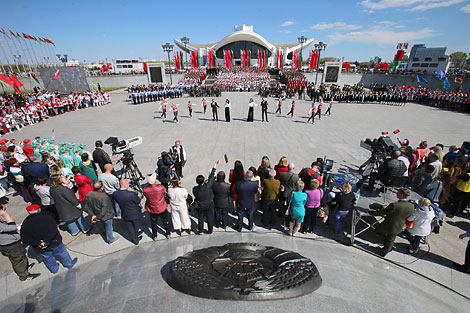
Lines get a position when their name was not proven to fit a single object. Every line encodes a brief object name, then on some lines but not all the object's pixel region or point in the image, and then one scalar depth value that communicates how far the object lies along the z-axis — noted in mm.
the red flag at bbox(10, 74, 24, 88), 16572
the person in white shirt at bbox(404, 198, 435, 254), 4234
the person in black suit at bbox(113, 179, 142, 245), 4465
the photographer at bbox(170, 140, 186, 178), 7461
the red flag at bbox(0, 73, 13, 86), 15244
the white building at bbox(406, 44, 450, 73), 66750
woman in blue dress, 4676
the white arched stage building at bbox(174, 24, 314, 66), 70688
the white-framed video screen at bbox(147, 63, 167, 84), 30441
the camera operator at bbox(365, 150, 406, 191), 5730
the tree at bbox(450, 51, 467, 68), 102112
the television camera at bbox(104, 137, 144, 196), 6654
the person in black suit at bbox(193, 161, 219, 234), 4691
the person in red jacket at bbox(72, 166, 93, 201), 5258
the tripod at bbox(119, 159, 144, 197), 6647
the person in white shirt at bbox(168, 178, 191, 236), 4676
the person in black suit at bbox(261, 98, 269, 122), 15617
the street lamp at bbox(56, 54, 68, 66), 40400
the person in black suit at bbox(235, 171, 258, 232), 4840
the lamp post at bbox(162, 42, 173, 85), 31828
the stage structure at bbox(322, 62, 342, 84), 30906
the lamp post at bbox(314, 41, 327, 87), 32969
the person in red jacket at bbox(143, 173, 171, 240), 4593
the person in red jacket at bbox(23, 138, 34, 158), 7594
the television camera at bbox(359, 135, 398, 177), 7074
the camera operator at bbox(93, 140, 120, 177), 6848
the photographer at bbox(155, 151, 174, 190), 6383
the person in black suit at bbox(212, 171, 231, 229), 4855
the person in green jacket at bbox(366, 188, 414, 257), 4137
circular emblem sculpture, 2199
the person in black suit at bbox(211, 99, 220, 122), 15824
